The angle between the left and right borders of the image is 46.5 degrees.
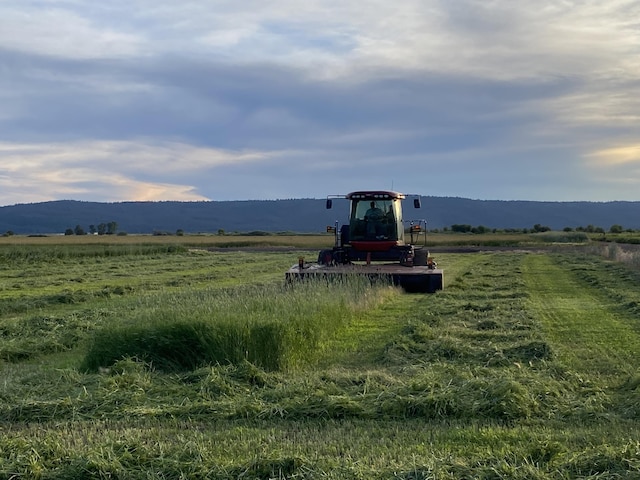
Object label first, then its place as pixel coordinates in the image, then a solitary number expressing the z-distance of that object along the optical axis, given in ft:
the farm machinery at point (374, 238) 72.79
